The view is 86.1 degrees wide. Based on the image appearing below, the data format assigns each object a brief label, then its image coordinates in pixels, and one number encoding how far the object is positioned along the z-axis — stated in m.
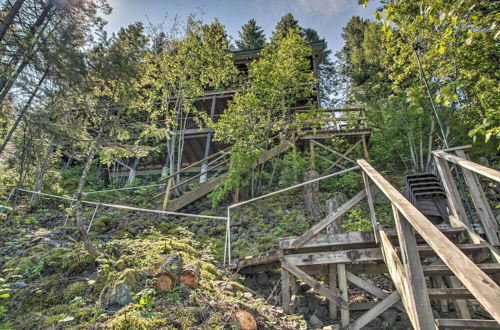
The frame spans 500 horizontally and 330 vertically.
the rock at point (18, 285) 3.45
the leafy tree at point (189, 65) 10.98
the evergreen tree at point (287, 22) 20.98
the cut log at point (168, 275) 3.07
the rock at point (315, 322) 3.54
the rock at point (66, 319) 2.39
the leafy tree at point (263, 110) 7.79
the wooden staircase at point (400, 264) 1.19
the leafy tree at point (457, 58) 3.14
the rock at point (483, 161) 7.83
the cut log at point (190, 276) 3.18
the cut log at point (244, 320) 2.59
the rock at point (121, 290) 2.82
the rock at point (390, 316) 3.71
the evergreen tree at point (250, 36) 21.80
